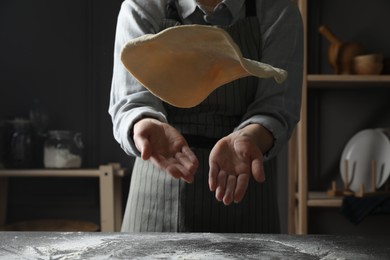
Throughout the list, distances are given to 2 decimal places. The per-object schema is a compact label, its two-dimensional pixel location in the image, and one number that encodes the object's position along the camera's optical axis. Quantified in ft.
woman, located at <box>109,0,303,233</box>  3.43
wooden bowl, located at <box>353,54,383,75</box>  6.56
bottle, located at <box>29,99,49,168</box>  7.71
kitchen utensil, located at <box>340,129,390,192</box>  6.90
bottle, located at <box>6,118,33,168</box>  7.44
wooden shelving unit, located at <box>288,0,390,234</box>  6.49
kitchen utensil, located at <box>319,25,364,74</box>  6.71
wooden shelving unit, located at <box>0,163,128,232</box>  7.00
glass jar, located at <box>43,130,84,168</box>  7.24
